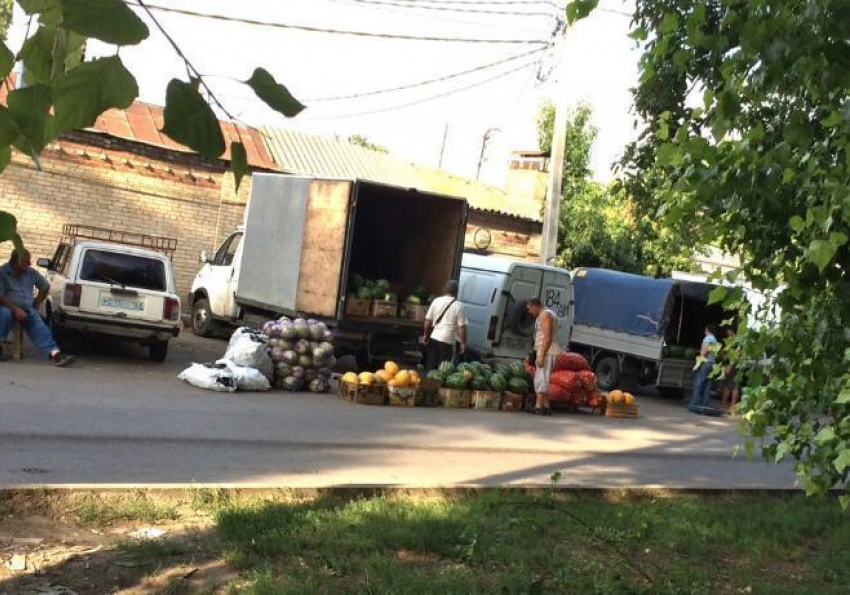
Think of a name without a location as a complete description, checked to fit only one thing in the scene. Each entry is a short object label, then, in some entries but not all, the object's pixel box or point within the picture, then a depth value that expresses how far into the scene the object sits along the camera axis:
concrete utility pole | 20.88
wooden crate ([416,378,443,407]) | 13.83
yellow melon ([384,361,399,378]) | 13.61
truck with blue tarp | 19.53
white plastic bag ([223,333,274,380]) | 13.38
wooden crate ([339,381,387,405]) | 13.25
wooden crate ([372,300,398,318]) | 15.38
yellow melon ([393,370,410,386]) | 13.44
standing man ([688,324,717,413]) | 18.36
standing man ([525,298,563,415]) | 14.05
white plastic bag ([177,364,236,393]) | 12.81
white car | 13.52
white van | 17.55
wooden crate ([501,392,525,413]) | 14.55
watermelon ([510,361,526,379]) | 14.95
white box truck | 15.24
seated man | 13.06
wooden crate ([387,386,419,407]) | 13.43
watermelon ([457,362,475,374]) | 14.49
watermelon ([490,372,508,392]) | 14.45
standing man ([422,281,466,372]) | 14.80
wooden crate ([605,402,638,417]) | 15.57
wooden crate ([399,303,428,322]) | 15.80
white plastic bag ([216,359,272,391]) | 12.98
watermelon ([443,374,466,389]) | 14.09
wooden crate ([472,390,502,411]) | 14.31
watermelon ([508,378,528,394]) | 14.69
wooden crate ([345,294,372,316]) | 15.17
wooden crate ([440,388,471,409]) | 14.08
